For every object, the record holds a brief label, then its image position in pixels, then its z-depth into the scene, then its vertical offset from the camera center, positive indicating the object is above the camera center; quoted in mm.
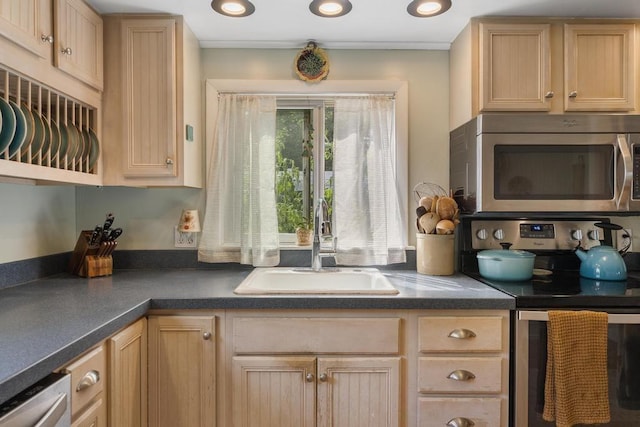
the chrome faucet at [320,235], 2029 -123
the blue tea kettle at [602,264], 1756 -237
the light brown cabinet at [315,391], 1525 -692
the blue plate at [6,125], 1214 +264
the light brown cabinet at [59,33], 1254 +639
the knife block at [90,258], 1886 -226
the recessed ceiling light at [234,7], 1683 +885
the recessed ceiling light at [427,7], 1683 +884
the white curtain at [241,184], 2092 +145
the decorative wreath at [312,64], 2102 +780
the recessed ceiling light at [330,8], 1668 +876
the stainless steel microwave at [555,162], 1761 +221
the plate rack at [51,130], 1278 +305
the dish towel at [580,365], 1426 -555
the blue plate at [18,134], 1267 +247
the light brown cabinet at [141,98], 1806 +515
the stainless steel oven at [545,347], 1475 -506
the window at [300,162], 2209 +276
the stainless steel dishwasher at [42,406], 826 -430
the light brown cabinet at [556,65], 1833 +678
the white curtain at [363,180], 2113 +166
